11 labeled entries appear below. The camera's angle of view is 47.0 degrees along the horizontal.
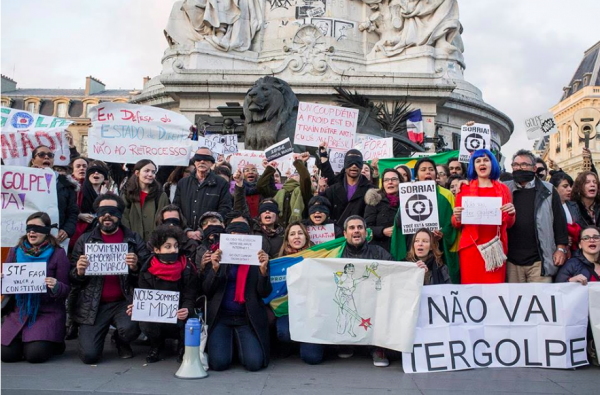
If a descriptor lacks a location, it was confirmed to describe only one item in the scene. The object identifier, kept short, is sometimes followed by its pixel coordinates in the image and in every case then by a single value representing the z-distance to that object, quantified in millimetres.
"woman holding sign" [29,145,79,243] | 8180
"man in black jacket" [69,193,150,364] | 7090
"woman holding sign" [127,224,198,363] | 6988
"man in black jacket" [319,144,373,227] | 8930
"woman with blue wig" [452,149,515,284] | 7422
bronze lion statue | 13078
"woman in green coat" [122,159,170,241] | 8461
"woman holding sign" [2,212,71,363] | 6906
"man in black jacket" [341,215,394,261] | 7312
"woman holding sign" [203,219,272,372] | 6840
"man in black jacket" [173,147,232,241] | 8609
